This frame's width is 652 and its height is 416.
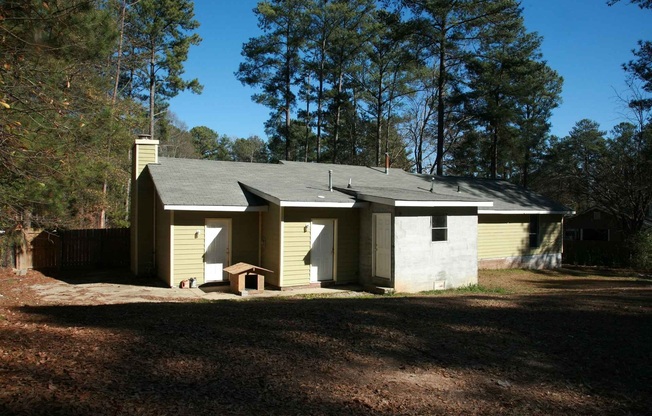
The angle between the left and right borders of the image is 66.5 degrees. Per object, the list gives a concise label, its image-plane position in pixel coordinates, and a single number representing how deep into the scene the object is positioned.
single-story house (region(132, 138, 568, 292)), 13.75
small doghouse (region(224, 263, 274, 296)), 13.22
